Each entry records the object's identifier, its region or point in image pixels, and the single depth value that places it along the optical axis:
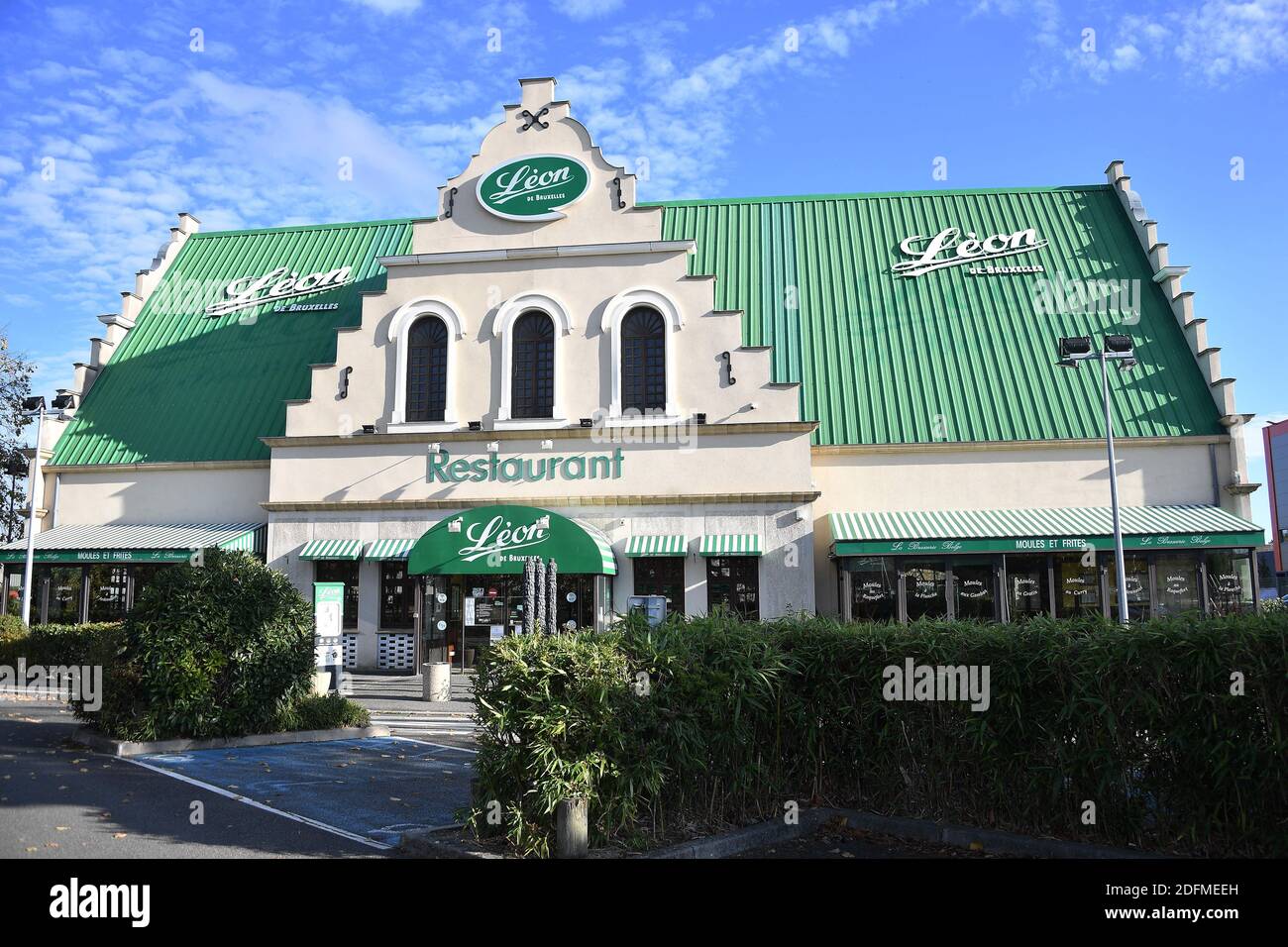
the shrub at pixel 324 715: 15.70
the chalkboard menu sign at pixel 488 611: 25.88
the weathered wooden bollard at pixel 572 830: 7.98
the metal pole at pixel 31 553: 25.98
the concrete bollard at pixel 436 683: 21.61
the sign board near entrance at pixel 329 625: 20.02
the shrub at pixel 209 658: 14.42
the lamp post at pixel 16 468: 37.39
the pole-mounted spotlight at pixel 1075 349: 21.05
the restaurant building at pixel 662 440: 24.48
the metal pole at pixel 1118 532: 19.80
